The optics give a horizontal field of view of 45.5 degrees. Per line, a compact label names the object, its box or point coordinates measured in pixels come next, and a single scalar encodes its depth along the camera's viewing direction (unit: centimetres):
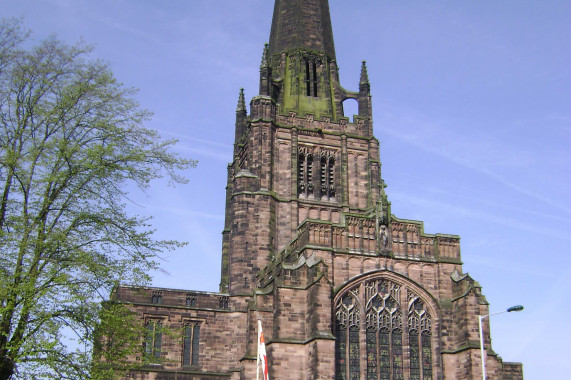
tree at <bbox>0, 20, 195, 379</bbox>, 1728
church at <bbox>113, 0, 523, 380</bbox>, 3272
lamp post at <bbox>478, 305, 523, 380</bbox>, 2531
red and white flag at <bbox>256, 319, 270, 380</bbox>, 2375
